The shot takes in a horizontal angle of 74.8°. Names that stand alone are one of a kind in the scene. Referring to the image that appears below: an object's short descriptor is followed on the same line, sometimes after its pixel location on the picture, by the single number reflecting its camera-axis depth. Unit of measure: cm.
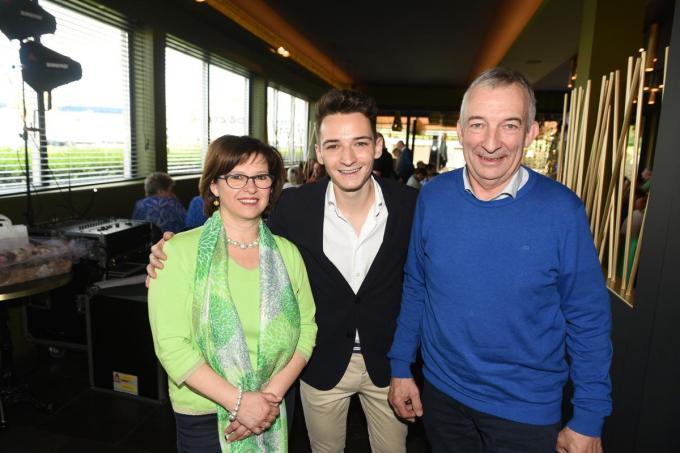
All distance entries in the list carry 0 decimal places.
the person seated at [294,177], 569
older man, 119
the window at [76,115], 330
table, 236
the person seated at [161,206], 386
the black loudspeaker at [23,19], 274
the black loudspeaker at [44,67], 292
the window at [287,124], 871
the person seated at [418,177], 782
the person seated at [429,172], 892
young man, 161
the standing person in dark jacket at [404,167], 883
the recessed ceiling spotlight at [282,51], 682
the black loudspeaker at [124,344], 280
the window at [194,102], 543
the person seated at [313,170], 571
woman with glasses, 132
